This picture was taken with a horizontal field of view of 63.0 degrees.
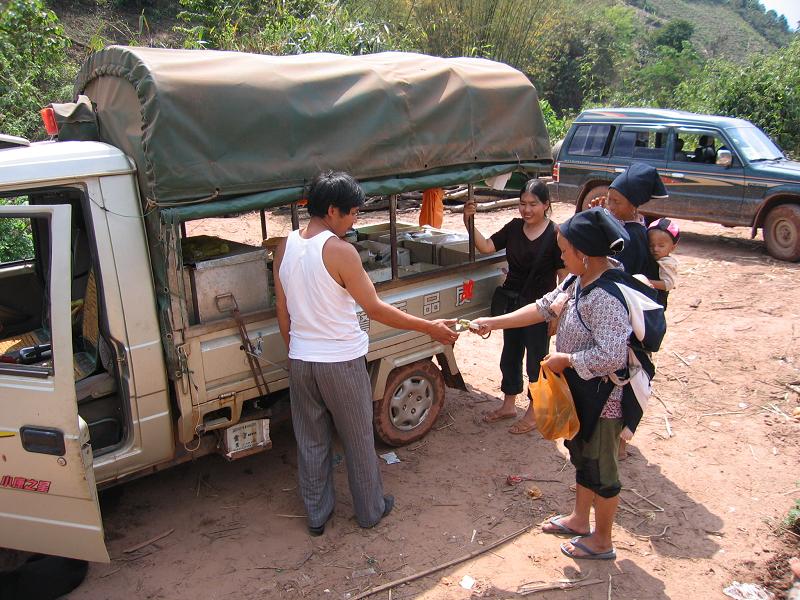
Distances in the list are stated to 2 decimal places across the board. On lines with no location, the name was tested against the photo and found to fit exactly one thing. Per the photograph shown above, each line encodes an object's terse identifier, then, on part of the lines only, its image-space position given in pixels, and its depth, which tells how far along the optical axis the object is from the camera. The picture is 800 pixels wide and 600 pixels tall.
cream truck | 2.91
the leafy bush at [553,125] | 18.22
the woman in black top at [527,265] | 4.64
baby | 4.14
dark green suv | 9.60
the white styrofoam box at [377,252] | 4.73
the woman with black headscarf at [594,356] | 3.03
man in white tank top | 3.36
